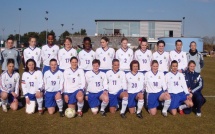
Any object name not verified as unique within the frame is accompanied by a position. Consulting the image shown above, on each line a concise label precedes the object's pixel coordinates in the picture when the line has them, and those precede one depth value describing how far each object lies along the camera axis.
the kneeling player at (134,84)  6.43
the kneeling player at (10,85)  6.53
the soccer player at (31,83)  6.34
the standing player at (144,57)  7.26
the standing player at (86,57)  7.09
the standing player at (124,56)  7.26
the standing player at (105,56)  7.20
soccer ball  5.91
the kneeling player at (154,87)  6.43
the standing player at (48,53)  7.26
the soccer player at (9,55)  7.35
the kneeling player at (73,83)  6.27
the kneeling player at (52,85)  6.31
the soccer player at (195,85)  6.36
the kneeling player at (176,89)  6.41
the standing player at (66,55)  7.14
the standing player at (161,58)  7.28
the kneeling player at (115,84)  6.46
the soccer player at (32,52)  7.20
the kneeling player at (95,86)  6.41
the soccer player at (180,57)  7.35
